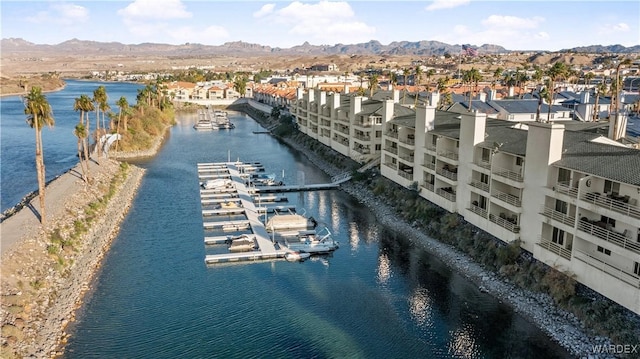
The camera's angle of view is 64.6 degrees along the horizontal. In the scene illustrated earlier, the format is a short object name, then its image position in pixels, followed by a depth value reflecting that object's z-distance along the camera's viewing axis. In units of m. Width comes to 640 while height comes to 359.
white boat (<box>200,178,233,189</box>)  56.16
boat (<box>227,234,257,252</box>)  39.06
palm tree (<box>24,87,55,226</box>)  37.85
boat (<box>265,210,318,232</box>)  43.84
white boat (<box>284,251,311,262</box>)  37.53
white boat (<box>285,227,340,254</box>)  39.03
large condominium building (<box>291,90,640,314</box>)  25.86
